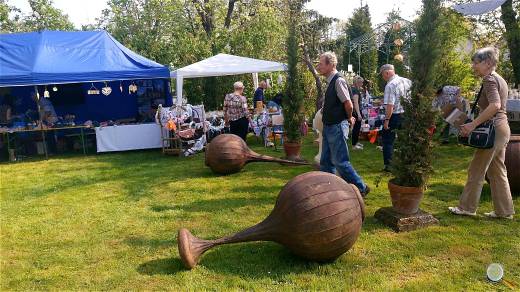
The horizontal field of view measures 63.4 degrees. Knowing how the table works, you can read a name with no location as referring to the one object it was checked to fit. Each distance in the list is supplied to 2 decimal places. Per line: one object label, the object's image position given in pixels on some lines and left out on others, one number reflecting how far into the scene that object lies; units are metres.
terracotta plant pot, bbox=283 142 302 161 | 8.45
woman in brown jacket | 4.44
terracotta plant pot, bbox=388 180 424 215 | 4.63
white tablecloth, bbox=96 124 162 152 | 10.95
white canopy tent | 11.36
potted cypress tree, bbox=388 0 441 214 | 4.45
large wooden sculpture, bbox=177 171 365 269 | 3.59
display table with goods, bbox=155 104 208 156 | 10.13
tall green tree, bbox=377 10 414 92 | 20.50
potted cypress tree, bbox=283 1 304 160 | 8.41
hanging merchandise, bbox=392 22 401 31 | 17.71
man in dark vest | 5.32
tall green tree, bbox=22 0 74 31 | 38.62
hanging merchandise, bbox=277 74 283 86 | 16.12
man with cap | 6.60
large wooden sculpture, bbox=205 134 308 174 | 7.54
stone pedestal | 4.61
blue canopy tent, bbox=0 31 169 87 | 10.16
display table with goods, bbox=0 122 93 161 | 10.58
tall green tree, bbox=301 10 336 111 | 12.95
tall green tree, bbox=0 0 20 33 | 31.40
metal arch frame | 25.86
